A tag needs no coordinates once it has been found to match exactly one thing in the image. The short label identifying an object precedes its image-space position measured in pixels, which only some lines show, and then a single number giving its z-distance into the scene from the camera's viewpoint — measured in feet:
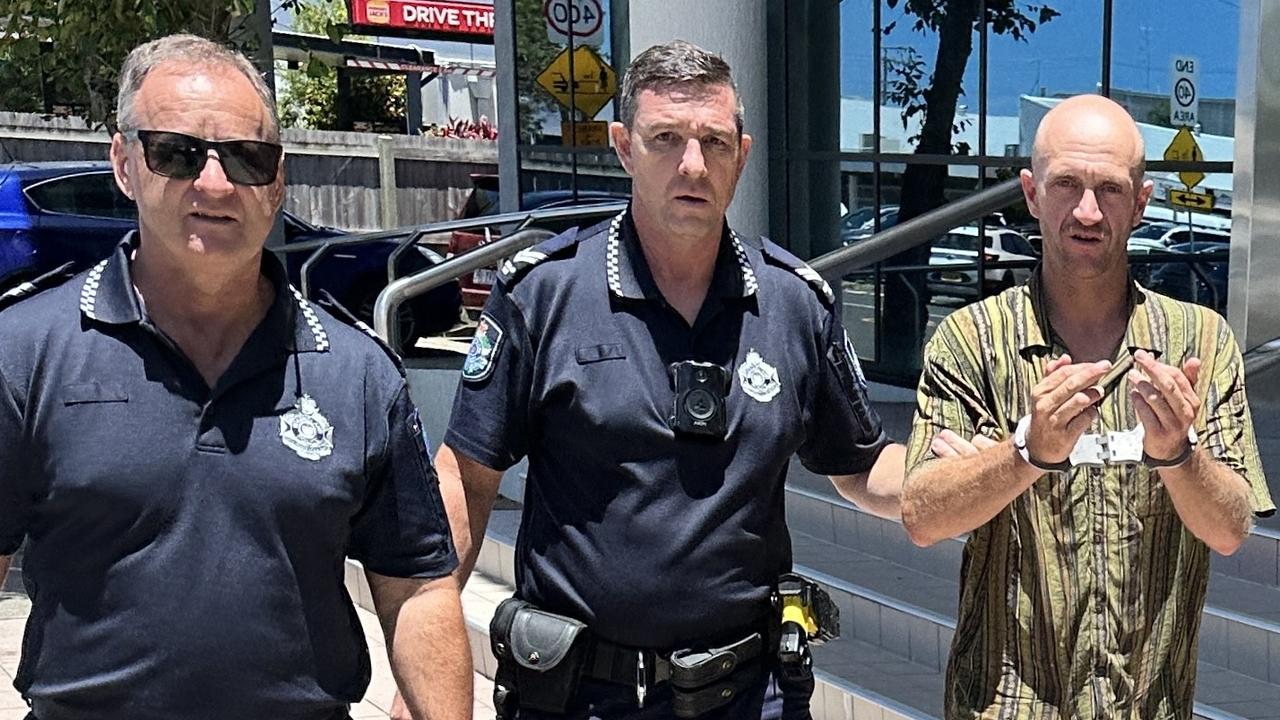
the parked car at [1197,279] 28.22
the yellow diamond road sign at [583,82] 41.16
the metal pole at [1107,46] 28.91
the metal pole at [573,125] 41.70
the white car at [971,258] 30.50
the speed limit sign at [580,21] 40.86
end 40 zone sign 27.96
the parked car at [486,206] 41.16
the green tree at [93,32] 25.91
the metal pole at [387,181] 81.20
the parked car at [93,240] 36.29
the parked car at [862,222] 33.86
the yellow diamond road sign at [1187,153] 27.96
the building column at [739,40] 29.53
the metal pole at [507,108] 43.32
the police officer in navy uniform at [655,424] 9.15
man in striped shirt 7.68
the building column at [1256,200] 22.24
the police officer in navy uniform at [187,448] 7.37
